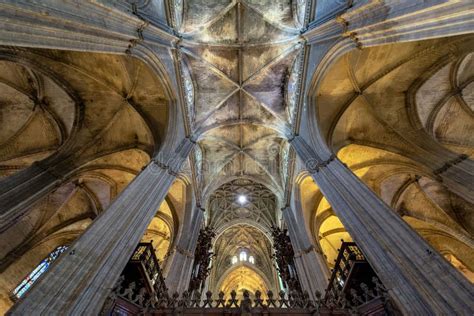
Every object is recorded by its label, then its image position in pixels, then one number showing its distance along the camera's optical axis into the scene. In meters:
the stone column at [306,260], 8.65
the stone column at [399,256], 3.79
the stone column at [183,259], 9.15
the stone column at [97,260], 3.75
